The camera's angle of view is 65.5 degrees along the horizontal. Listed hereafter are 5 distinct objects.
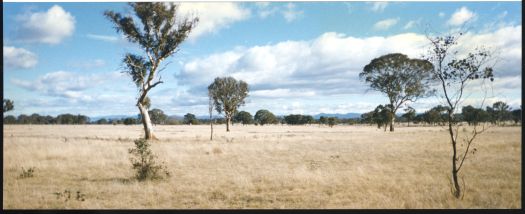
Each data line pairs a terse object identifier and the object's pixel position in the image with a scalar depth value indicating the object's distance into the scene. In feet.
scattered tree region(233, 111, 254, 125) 445.78
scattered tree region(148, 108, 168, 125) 447.42
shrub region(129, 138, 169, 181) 41.22
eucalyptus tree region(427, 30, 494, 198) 31.78
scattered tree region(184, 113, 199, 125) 450.62
